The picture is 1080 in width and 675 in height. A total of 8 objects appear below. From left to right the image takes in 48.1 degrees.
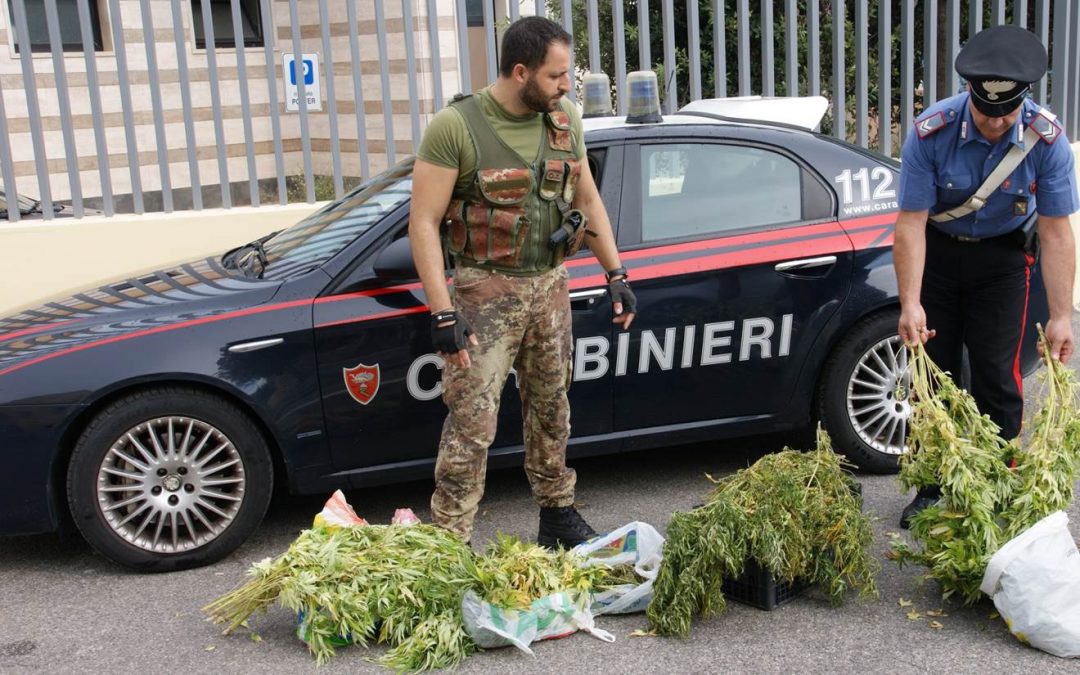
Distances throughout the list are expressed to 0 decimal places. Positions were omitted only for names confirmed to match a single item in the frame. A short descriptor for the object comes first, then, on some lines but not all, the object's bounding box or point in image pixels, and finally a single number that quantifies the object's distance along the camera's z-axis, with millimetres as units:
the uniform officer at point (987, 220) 3922
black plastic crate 3984
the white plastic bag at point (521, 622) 3779
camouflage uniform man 3986
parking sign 7250
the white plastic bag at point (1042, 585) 3590
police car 4359
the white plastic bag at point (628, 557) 4012
